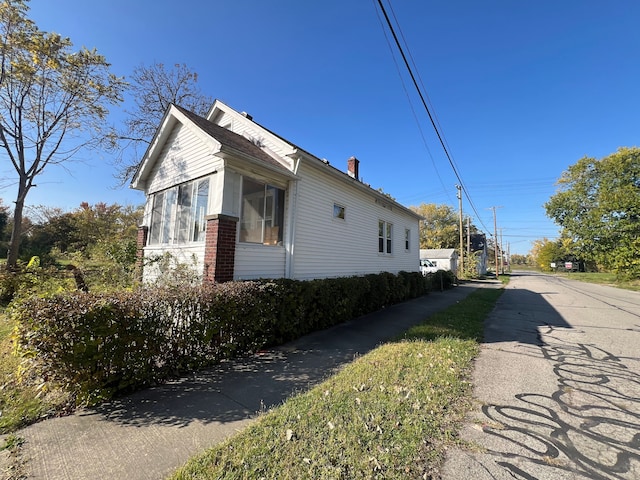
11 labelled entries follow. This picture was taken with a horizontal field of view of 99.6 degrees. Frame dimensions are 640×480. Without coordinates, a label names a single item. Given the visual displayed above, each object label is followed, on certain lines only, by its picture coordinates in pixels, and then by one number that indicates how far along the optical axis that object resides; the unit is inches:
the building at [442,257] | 1382.9
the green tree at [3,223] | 1063.0
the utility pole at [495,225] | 1560.9
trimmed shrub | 117.0
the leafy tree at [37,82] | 462.3
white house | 246.1
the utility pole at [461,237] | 1075.9
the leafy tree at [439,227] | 1913.1
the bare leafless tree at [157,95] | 617.6
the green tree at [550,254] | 2234.3
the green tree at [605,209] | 905.5
